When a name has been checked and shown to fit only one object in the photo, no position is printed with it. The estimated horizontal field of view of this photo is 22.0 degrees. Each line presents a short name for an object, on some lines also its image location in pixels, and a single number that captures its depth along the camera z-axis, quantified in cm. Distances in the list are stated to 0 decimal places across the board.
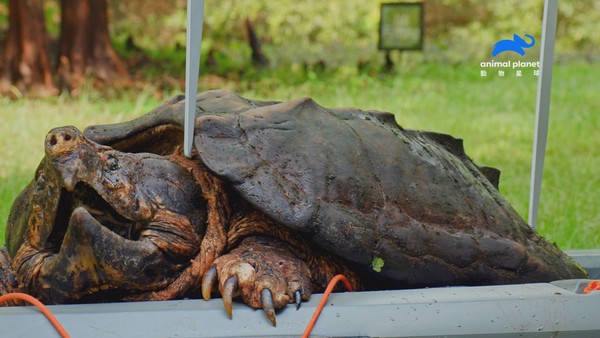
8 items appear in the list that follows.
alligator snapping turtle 152
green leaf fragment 161
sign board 801
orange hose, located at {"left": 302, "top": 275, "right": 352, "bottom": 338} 147
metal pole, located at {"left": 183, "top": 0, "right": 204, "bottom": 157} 158
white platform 146
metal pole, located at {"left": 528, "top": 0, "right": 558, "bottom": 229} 183
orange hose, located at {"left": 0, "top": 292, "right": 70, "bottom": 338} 144
